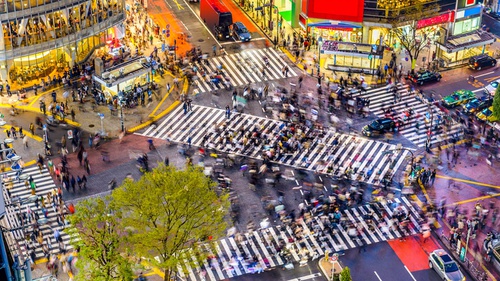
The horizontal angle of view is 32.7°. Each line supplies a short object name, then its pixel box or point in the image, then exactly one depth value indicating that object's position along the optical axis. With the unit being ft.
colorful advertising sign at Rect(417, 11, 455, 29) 355.77
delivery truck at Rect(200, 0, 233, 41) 375.86
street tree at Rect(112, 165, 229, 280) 210.59
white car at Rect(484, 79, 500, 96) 330.13
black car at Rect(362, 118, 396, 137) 307.58
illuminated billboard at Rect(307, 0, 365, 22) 355.56
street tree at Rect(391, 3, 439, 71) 346.54
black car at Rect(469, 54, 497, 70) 352.49
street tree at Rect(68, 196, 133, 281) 202.90
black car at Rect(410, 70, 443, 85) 341.00
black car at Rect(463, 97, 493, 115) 320.91
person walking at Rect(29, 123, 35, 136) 306.14
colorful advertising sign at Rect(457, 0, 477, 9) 361.92
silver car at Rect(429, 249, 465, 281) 234.99
